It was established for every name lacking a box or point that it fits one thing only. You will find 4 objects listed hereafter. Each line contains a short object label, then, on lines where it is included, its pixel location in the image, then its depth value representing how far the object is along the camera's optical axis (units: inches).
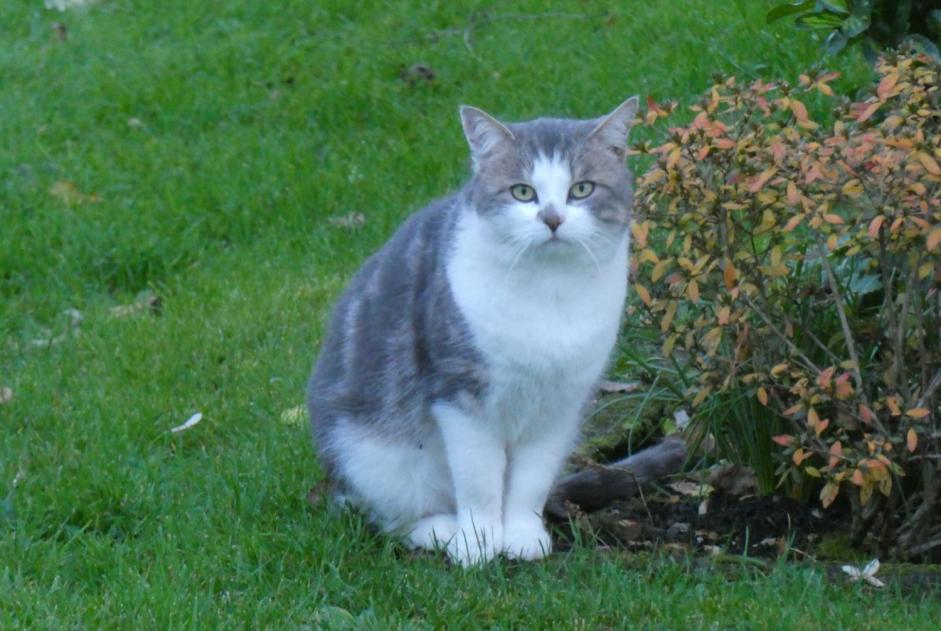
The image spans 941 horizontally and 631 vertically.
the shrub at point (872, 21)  315.3
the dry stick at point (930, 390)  259.4
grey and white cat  266.1
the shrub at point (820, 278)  247.1
